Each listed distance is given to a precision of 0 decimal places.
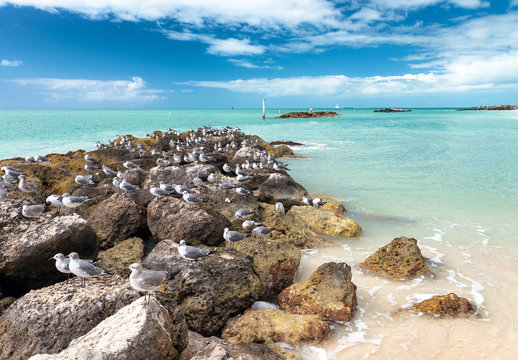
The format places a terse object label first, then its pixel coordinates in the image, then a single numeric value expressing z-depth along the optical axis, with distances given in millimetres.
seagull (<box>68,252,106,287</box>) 4980
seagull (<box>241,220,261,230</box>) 7887
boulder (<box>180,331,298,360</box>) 3834
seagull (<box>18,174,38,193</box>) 10070
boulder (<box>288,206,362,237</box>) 9727
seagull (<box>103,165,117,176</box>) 12742
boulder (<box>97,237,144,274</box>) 6160
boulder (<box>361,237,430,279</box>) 7270
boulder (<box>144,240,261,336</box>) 5191
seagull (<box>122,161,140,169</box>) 13531
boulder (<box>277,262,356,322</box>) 5672
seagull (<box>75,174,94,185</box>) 11000
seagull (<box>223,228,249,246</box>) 7047
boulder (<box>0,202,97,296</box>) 5469
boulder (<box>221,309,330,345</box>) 5020
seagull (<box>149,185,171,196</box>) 8859
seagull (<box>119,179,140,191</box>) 9680
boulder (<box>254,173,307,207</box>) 11484
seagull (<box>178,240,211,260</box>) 5750
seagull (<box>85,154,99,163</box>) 15596
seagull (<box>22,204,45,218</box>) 6473
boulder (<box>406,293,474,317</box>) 5871
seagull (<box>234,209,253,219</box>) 8547
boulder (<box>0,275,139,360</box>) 3996
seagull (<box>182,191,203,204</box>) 8633
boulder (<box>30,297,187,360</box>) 3210
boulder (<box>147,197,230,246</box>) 6930
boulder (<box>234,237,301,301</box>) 6309
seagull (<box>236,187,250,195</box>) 9739
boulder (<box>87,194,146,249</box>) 7262
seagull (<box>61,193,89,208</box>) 8078
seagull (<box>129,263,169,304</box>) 4547
